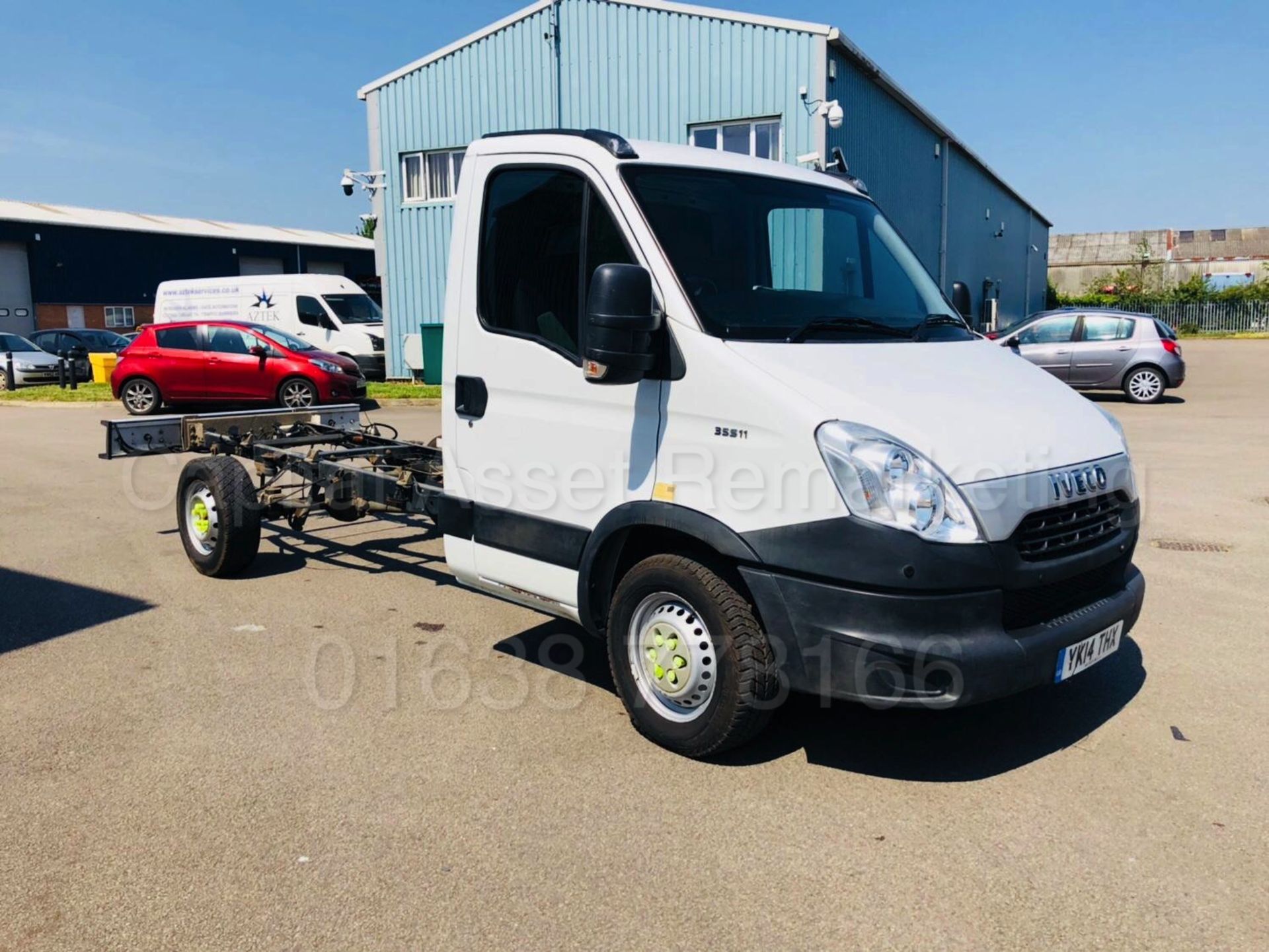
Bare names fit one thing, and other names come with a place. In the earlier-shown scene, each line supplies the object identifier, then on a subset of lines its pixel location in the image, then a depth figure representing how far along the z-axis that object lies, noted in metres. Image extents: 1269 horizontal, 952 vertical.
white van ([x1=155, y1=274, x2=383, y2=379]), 24.28
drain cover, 7.74
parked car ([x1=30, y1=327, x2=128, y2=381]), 28.44
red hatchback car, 18.86
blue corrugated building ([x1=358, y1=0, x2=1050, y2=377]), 19.69
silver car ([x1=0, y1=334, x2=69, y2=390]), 26.28
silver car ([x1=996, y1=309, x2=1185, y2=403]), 18.78
